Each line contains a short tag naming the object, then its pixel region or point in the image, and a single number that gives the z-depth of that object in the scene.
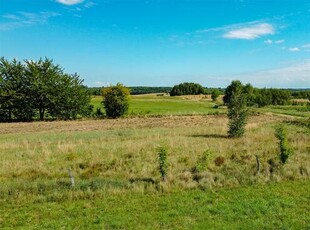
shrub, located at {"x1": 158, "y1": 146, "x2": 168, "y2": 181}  15.41
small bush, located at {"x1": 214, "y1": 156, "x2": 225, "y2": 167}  18.33
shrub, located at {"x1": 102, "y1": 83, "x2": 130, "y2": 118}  58.41
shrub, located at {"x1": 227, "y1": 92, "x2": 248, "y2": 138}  32.06
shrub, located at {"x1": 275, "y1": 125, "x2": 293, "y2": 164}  17.48
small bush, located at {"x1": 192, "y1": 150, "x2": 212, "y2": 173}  16.55
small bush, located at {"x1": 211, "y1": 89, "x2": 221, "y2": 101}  118.44
